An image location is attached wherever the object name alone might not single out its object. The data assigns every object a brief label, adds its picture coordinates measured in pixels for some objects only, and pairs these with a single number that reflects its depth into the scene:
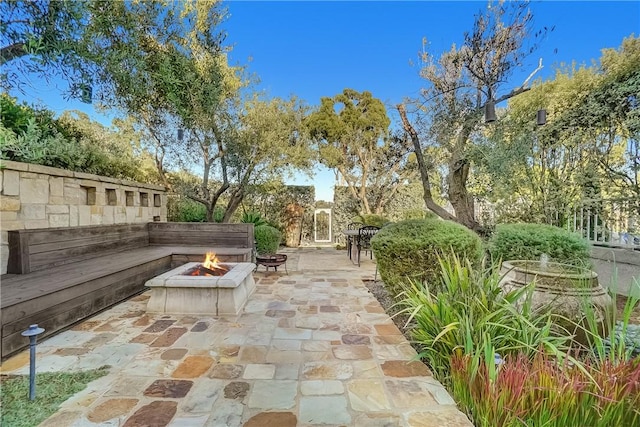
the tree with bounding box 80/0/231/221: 2.97
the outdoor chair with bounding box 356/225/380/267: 7.36
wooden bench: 2.56
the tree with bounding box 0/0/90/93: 2.19
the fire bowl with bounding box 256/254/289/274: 5.55
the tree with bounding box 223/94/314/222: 6.59
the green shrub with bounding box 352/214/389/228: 9.13
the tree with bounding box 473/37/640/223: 4.49
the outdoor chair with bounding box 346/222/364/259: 8.07
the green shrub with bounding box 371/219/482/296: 3.45
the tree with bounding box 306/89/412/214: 11.02
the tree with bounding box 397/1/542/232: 5.47
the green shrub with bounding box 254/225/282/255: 7.79
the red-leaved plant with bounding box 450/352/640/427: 1.46
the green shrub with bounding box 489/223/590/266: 3.93
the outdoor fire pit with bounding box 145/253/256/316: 3.41
